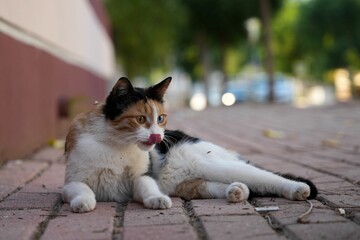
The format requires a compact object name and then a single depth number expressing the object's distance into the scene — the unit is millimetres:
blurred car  32625
